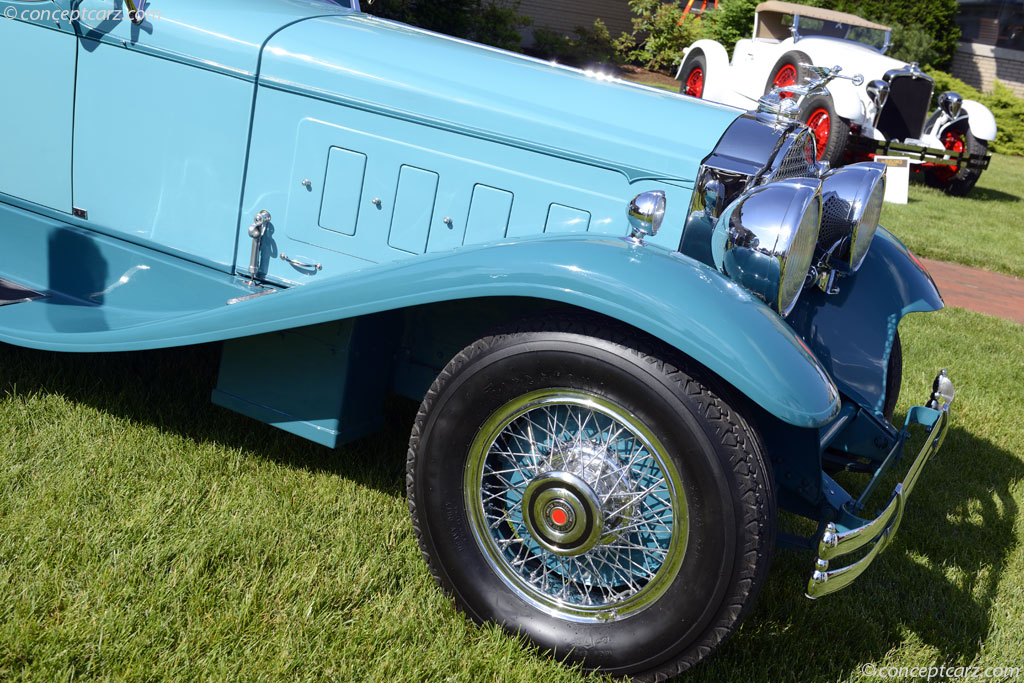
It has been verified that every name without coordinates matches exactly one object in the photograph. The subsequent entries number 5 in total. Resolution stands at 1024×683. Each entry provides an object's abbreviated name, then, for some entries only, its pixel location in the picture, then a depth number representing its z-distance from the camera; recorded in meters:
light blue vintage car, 1.95
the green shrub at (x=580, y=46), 17.66
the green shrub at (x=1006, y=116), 18.51
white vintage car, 10.70
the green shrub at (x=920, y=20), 18.61
